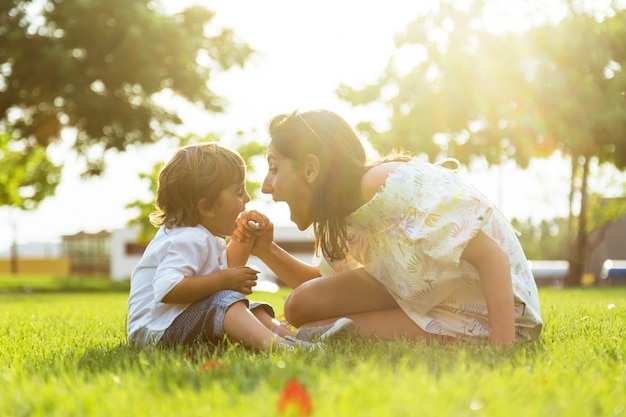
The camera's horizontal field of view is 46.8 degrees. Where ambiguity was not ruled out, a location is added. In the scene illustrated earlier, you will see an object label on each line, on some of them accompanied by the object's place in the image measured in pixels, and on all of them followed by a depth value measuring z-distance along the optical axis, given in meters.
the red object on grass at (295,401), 1.59
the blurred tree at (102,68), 14.68
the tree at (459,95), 19.14
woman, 3.31
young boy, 3.27
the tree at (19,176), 23.58
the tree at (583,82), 18.02
